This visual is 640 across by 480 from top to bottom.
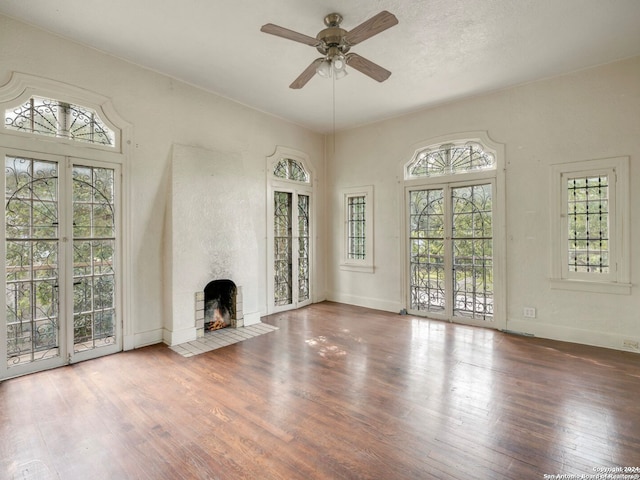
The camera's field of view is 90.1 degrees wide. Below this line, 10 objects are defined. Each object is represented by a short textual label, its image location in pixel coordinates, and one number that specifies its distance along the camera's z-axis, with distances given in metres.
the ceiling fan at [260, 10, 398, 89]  2.51
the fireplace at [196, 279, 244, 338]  4.60
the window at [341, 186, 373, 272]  5.83
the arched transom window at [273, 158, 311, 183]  5.61
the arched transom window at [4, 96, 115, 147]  3.08
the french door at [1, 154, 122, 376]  3.06
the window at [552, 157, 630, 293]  3.69
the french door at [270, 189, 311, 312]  5.57
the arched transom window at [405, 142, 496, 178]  4.73
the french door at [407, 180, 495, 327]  4.68
